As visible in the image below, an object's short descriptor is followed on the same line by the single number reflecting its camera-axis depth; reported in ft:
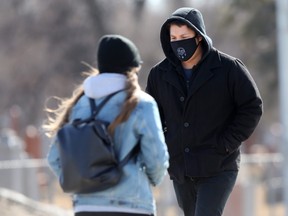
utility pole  91.04
